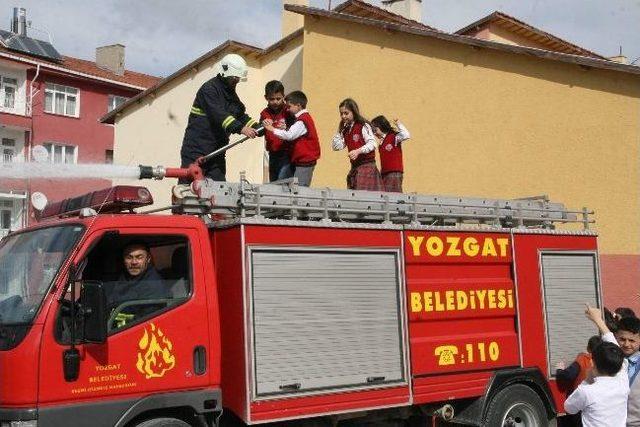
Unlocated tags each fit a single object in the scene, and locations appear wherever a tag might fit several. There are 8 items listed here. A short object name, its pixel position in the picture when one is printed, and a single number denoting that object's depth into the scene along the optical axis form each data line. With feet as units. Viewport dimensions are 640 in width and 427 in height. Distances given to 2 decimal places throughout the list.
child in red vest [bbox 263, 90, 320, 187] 25.89
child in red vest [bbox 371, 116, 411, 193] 29.50
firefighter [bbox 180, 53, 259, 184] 24.13
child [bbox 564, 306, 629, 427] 16.46
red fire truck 16.53
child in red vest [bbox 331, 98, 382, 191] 27.66
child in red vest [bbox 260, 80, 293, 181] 26.20
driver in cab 17.35
